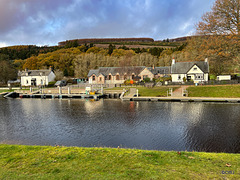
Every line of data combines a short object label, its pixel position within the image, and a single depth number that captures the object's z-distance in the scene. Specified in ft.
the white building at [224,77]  147.49
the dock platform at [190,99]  100.61
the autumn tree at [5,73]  240.12
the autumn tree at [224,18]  108.06
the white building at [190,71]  175.73
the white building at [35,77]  235.36
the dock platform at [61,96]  138.79
